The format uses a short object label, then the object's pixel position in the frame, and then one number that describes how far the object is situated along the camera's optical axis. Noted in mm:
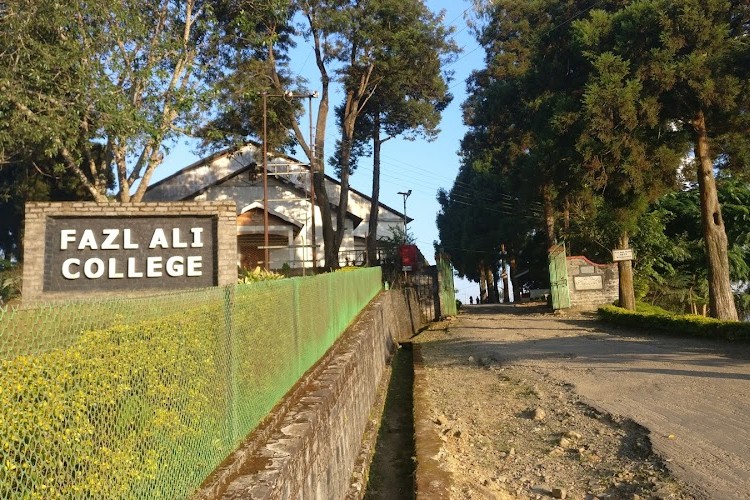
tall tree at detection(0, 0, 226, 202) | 15070
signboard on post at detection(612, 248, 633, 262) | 21750
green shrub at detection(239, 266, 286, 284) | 13316
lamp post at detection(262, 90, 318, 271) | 24703
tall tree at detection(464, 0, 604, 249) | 21250
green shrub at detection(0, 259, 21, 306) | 21797
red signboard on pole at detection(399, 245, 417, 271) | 32956
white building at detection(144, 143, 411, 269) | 31672
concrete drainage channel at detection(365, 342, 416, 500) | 7137
